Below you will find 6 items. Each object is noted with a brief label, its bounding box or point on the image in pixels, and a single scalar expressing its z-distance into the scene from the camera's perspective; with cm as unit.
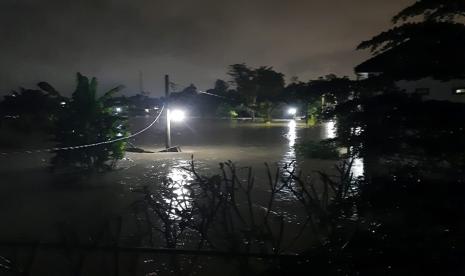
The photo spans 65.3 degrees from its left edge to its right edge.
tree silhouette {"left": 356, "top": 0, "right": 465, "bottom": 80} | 343
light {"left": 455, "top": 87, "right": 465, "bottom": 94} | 1554
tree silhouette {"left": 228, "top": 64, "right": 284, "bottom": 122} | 4916
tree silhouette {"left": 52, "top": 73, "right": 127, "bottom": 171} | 1339
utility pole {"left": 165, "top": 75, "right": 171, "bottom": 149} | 2123
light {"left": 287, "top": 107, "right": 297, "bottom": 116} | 5741
